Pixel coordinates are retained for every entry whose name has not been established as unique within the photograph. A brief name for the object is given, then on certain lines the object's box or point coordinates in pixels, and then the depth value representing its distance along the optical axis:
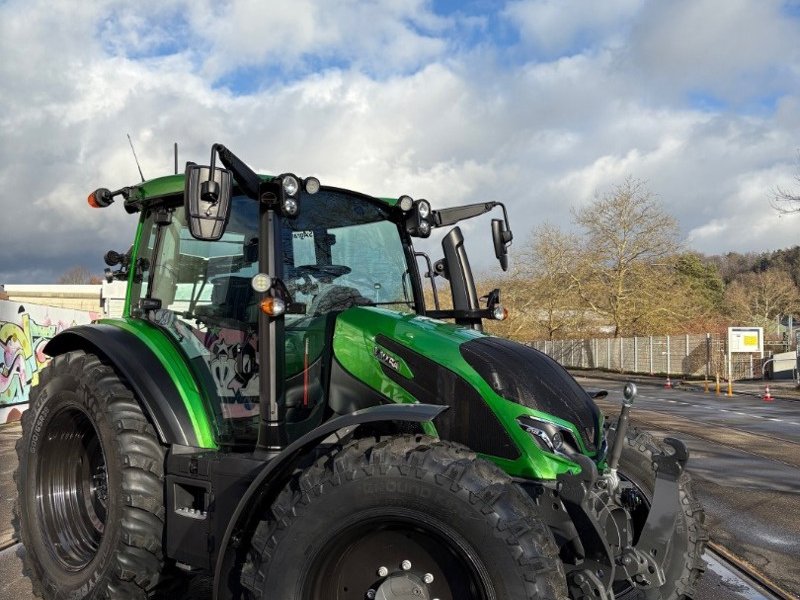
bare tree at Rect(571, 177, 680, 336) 45.41
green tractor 2.76
